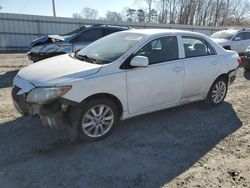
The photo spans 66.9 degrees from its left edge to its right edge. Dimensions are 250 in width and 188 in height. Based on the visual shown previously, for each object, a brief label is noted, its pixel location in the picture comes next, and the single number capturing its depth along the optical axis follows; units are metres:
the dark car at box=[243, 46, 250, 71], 7.18
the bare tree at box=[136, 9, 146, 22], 34.33
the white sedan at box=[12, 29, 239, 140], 2.66
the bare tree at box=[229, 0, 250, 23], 41.68
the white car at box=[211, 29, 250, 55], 9.28
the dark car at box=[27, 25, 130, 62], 6.44
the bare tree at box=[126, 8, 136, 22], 33.45
